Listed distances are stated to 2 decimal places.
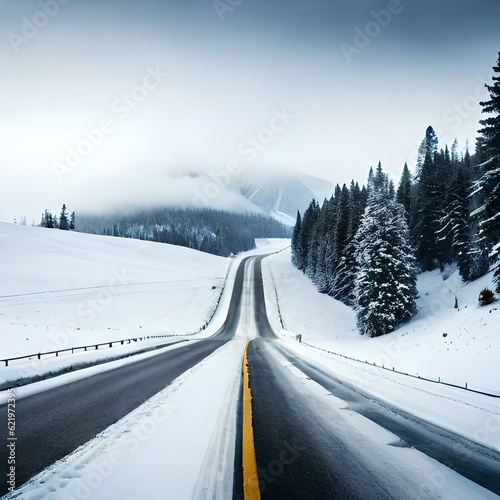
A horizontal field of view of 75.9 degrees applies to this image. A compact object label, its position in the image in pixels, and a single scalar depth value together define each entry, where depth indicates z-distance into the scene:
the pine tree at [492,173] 18.69
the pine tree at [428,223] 47.08
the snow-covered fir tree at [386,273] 30.20
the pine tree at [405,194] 57.94
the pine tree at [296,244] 90.69
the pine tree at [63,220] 100.75
